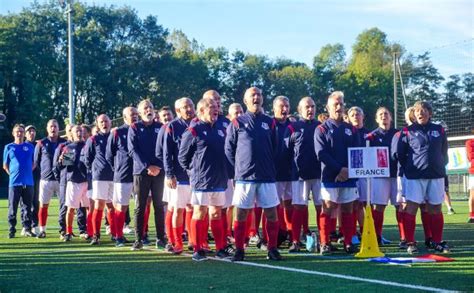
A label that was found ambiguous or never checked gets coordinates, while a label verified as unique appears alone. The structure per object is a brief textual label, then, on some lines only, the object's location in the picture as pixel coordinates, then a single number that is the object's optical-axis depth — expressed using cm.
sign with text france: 961
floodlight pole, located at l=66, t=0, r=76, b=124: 2769
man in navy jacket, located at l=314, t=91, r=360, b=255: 996
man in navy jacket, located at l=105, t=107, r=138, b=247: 1152
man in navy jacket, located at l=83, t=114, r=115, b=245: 1227
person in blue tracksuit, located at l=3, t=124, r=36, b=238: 1432
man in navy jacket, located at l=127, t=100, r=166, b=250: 1084
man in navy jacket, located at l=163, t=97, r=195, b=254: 1017
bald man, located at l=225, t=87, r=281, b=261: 923
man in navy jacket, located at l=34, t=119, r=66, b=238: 1409
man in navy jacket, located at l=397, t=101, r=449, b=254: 1007
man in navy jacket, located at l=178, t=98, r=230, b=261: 955
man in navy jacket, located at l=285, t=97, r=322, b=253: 1088
